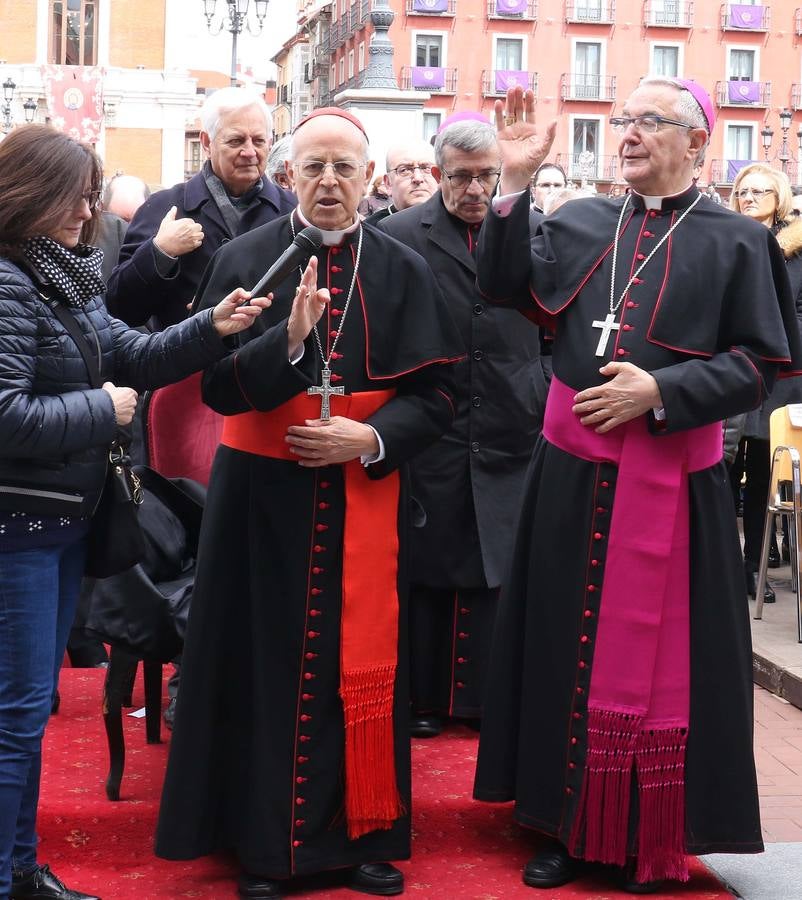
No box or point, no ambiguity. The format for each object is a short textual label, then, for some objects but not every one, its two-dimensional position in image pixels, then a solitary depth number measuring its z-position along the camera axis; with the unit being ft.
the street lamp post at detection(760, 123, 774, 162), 117.97
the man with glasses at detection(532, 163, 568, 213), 32.01
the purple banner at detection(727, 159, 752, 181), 165.89
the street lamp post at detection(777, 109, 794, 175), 121.56
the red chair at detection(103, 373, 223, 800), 14.94
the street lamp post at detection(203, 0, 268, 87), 69.91
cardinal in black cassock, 13.02
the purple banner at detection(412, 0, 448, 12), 165.58
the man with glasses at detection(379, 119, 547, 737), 17.12
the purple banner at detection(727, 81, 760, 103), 168.14
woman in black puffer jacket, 11.16
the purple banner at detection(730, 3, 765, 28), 169.48
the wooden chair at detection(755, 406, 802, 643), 22.91
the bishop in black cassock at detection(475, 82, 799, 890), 13.29
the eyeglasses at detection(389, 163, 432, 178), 21.24
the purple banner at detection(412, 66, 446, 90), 164.35
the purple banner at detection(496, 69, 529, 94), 165.27
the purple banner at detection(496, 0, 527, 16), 167.53
